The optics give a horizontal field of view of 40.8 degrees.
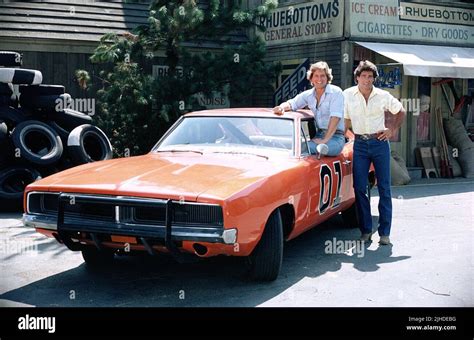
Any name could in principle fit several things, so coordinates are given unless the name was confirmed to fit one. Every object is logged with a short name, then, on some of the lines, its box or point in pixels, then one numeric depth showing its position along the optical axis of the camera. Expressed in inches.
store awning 485.4
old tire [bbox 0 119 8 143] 352.5
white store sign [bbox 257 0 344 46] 523.8
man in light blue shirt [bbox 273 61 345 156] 259.8
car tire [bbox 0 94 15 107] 375.9
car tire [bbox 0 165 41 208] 346.9
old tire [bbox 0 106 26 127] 370.0
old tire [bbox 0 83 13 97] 373.4
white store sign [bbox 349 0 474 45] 523.2
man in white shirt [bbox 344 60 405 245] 261.0
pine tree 453.7
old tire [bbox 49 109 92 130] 395.5
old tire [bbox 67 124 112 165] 365.4
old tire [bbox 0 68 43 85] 375.6
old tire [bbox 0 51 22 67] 391.9
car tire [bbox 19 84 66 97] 384.5
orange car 179.0
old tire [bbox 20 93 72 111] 382.6
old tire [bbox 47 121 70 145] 383.2
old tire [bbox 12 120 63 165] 353.7
